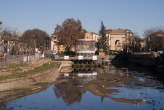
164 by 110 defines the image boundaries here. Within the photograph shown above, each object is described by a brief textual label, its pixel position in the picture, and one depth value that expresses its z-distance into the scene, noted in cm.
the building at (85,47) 8988
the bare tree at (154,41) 11802
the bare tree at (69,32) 10856
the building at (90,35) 15748
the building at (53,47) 14595
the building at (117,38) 16550
